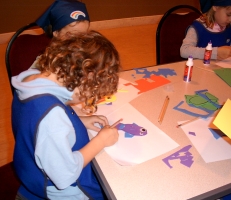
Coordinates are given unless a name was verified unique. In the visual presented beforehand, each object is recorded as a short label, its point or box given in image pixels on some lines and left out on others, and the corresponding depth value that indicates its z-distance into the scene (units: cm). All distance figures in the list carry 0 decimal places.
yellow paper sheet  69
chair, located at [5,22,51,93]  117
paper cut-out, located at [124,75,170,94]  120
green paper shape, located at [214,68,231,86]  127
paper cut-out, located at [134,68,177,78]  134
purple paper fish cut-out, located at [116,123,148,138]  89
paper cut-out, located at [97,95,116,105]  111
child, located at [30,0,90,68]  124
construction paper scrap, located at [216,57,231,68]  146
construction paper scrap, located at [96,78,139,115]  105
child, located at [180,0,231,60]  154
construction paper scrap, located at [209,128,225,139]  90
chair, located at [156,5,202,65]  164
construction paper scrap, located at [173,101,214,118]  101
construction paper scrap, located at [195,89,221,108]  109
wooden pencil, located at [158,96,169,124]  97
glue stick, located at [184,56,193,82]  124
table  67
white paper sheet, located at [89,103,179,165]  79
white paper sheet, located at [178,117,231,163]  81
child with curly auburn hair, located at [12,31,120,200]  69
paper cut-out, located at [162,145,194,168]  77
